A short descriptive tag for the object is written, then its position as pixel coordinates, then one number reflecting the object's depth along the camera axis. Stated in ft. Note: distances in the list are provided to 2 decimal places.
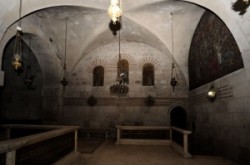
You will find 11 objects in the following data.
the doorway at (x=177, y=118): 36.60
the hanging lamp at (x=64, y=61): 30.51
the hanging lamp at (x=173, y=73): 35.87
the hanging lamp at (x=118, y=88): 30.58
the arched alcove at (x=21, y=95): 41.16
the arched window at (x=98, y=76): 38.09
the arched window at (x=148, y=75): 37.35
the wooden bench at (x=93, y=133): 34.40
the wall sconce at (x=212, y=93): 24.02
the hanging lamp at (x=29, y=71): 40.96
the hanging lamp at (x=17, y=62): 19.60
